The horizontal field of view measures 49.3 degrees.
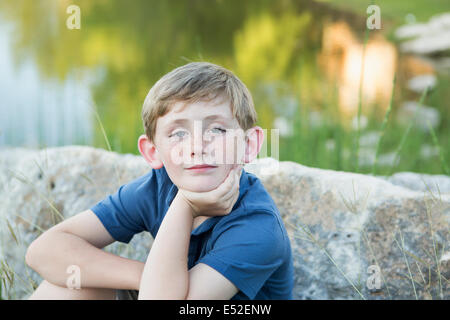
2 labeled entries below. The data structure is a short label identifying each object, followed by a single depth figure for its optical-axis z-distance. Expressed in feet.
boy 3.73
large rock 5.09
